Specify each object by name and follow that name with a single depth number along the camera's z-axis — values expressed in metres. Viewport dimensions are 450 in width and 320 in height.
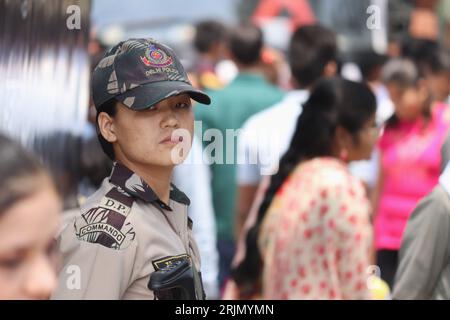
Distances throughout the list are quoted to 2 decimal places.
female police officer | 4.54
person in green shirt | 10.31
